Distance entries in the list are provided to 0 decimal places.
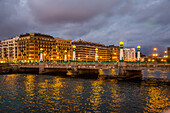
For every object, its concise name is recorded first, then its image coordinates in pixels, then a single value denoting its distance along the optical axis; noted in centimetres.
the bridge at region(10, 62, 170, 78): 4417
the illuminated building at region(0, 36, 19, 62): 14325
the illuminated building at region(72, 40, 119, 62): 18012
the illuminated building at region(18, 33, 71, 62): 12988
